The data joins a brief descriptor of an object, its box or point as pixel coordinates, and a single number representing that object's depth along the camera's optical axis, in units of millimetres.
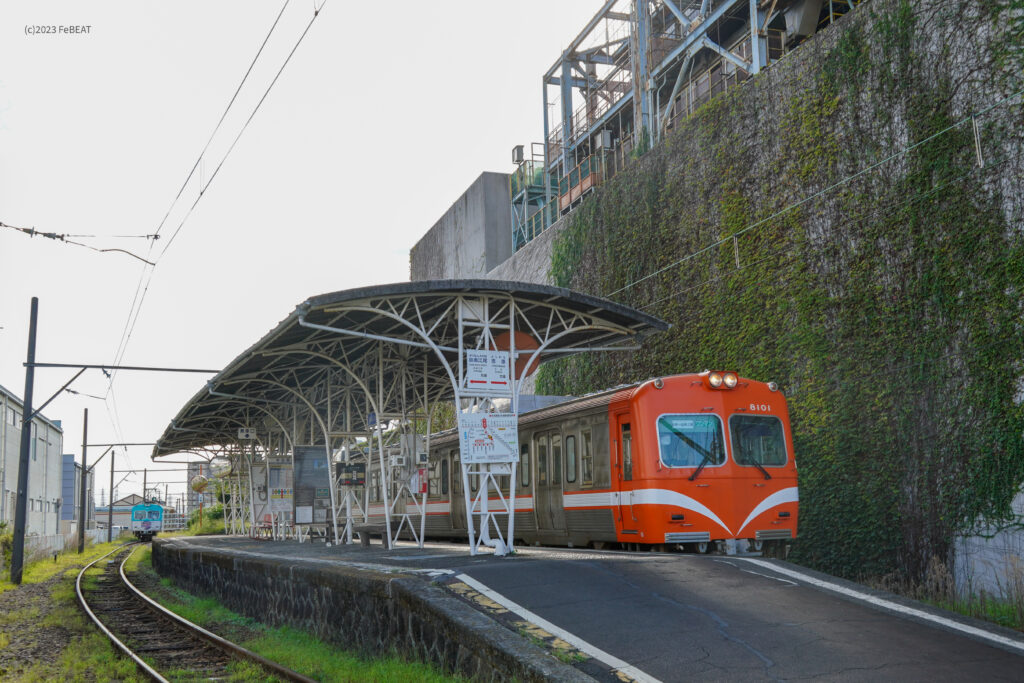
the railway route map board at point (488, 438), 13484
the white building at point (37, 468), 40625
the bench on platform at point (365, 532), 18641
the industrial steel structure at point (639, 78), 23234
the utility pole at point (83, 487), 39059
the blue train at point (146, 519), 58406
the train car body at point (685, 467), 12750
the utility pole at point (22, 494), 24062
